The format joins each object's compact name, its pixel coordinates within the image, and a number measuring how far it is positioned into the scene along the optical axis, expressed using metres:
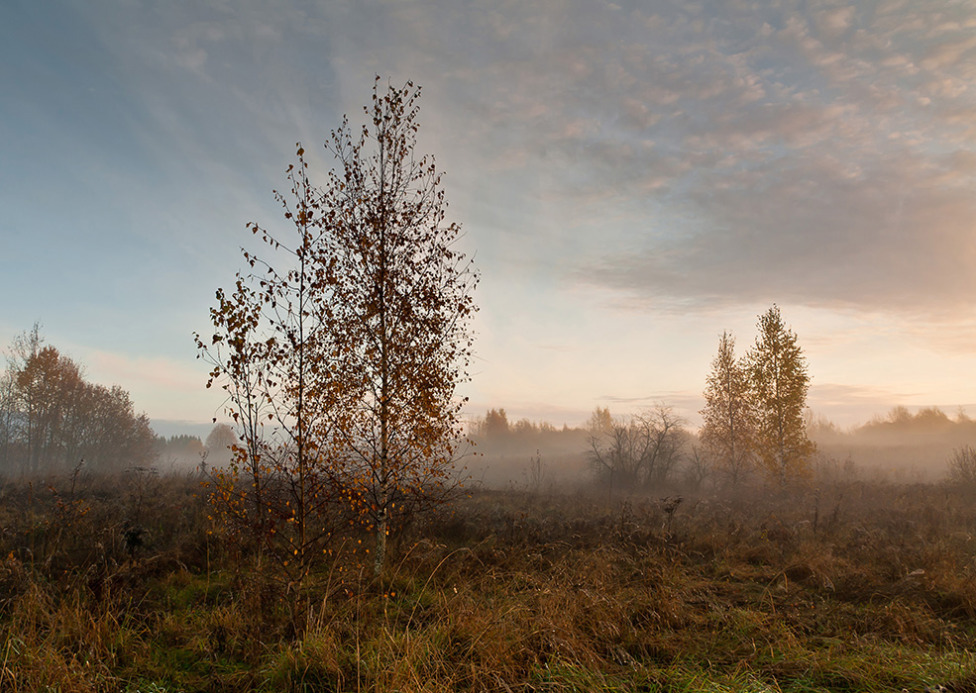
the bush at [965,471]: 21.17
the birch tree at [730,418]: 24.81
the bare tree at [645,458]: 27.66
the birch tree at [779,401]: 22.98
